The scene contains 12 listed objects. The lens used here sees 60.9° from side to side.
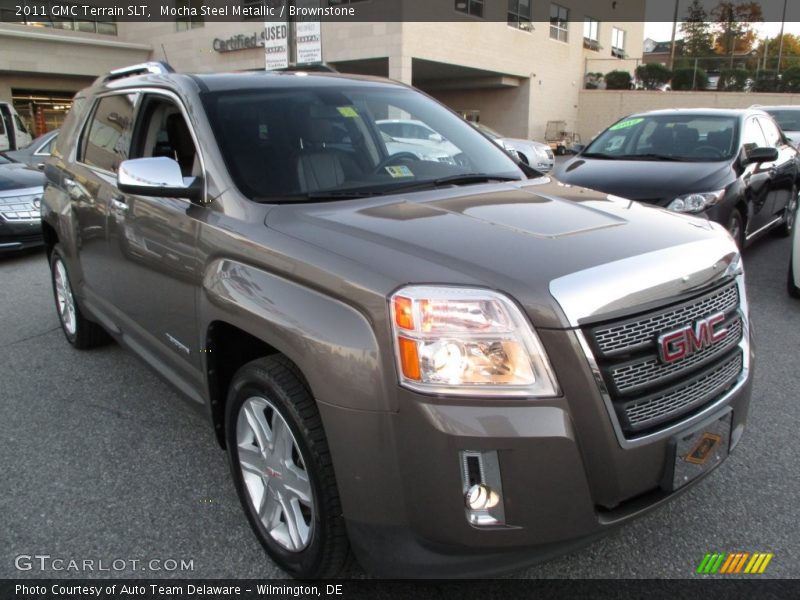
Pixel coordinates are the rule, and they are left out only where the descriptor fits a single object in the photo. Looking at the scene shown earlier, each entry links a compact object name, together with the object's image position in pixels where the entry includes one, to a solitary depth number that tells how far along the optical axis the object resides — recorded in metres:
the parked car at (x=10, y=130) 16.98
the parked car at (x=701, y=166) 6.23
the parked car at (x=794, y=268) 5.73
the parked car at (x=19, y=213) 8.30
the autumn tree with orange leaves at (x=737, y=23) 49.41
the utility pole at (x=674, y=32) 38.52
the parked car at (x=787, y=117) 14.54
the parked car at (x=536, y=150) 14.06
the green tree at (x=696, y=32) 50.56
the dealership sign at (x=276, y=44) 11.27
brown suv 1.92
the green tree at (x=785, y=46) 49.27
